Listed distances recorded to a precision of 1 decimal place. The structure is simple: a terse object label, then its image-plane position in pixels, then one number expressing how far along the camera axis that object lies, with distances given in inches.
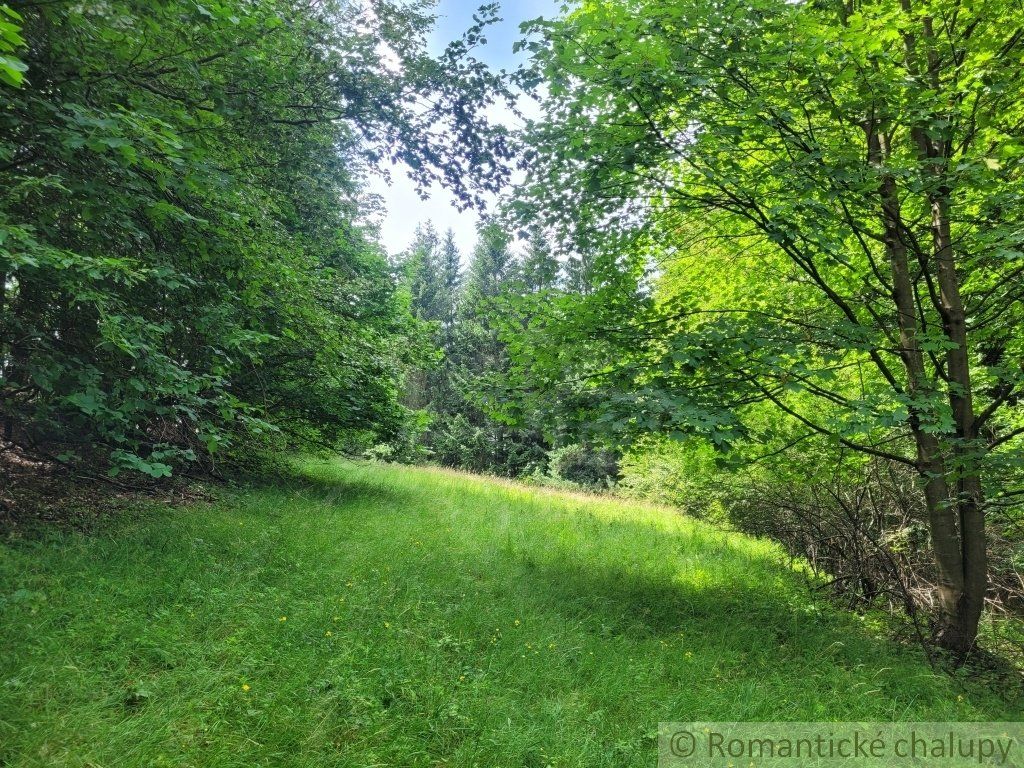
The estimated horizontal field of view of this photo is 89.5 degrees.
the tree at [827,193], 170.4
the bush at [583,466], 1040.2
